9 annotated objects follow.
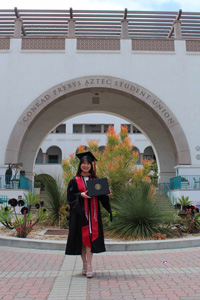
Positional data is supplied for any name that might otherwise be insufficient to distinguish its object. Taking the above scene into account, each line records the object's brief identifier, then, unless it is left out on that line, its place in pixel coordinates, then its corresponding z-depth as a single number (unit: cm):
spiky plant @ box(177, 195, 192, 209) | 1034
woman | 454
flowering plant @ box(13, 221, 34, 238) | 741
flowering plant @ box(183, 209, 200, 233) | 795
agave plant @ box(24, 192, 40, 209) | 905
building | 1532
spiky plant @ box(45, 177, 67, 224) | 940
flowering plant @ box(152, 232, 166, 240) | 727
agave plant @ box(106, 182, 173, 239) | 748
